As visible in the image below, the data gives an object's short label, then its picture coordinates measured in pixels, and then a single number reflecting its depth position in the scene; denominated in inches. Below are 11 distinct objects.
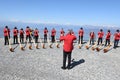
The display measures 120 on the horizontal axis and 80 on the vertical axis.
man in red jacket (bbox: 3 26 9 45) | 378.2
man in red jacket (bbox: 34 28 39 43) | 422.6
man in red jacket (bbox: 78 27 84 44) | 436.3
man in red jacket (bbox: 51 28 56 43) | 445.2
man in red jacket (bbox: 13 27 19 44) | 399.5
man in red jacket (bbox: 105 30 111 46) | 402.3
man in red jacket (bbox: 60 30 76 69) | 217.6
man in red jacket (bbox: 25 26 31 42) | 412.7
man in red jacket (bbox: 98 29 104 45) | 414.5
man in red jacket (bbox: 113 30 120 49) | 390.8
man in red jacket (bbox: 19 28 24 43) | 410.6
